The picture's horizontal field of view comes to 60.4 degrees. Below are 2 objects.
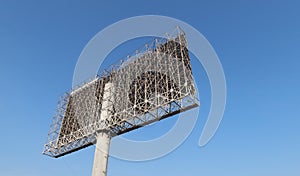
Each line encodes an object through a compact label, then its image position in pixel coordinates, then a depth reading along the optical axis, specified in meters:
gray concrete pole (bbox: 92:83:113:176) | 19.72
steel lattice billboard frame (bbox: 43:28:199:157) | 18.19
